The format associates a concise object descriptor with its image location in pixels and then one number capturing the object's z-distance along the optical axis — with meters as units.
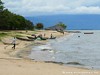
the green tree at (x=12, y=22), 95.98
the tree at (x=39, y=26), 179.38
